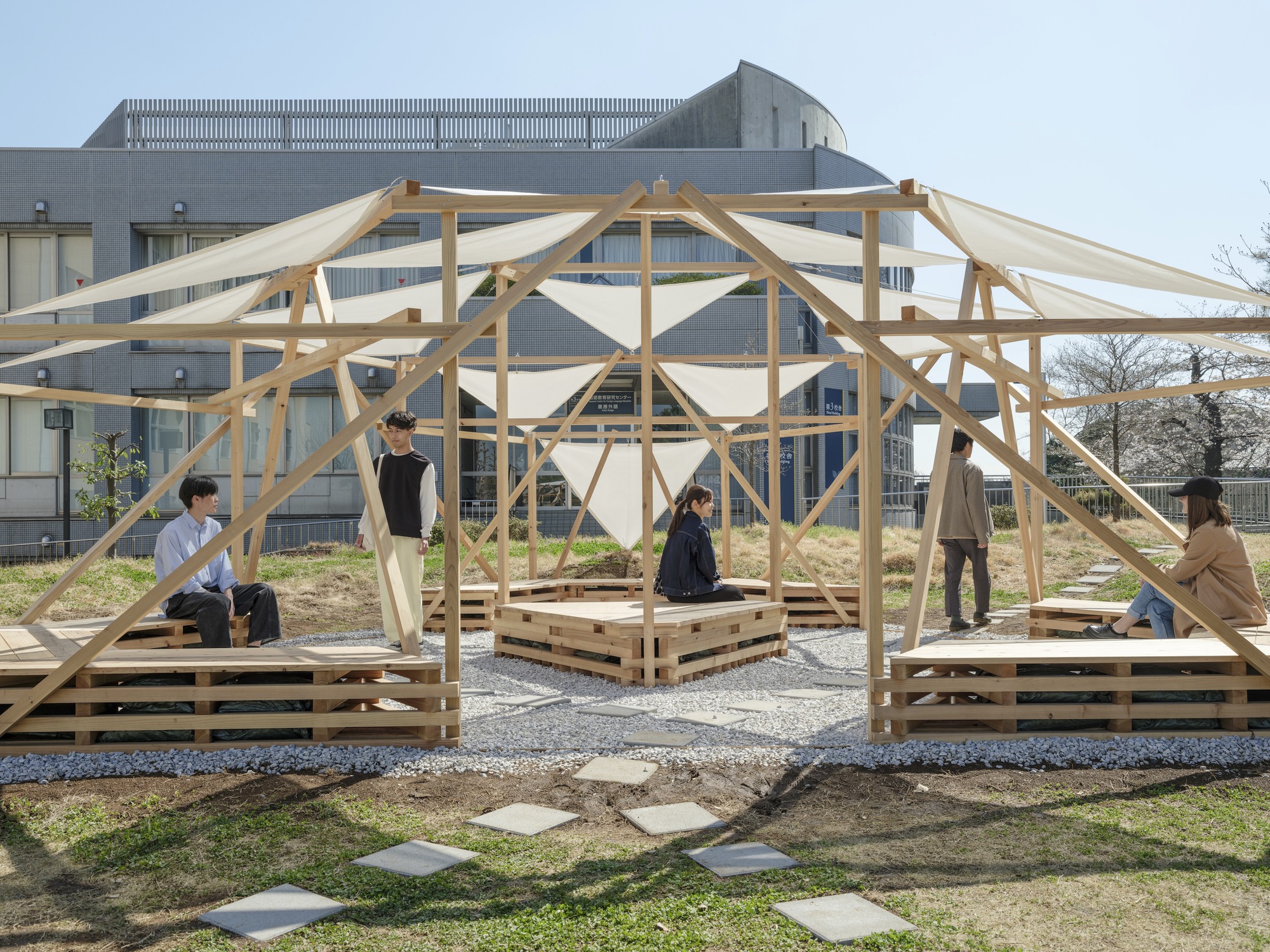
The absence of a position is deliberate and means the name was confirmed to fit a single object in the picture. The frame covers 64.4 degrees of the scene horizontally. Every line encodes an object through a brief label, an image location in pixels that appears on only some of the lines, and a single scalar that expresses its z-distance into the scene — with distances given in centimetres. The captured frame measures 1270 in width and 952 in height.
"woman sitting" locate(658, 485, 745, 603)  860
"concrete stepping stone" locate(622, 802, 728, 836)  417
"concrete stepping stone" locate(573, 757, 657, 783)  493
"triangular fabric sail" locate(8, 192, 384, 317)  594
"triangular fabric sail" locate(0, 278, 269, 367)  723
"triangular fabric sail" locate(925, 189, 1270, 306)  603
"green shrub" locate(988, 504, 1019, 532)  2253
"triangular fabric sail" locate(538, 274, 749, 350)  1023
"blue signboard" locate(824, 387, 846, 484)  2367
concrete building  2227
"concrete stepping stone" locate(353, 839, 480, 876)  369
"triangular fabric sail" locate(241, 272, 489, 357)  966
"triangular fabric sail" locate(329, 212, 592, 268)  791
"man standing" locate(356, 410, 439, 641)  737
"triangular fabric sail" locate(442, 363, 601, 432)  1245
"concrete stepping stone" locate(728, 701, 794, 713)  656
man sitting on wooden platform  695
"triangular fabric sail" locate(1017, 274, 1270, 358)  808
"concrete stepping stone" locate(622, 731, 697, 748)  560
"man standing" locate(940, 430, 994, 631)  993
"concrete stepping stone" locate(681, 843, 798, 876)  367
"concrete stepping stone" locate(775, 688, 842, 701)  700
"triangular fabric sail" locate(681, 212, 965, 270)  764
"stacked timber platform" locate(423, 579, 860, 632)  1059
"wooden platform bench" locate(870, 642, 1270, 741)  543
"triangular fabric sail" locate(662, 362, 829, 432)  1241
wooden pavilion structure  525
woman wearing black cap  639
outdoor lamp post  1630
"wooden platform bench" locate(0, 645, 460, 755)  534
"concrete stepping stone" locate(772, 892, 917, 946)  311
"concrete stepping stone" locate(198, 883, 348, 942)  316
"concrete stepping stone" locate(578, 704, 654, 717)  642
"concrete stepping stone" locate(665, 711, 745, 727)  613
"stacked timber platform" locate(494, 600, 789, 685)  754
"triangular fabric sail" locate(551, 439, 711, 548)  1306
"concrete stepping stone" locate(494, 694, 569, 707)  681
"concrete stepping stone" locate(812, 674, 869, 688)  752
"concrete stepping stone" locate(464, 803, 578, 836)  417
